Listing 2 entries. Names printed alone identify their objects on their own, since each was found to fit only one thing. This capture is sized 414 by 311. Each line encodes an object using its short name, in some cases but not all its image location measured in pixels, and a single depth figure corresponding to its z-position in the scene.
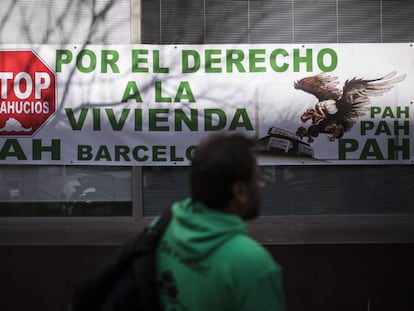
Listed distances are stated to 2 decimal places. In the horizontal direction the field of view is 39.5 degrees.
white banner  5.50
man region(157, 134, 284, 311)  1.54
